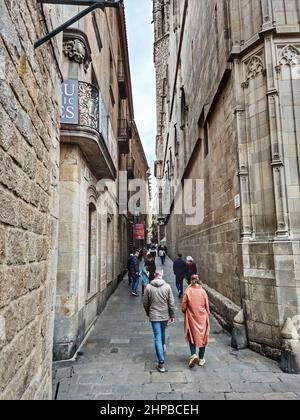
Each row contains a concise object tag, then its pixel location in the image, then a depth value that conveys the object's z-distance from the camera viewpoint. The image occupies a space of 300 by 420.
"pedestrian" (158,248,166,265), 24.95
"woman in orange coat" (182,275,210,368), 5.08
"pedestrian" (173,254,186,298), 11.44
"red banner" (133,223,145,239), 25.83
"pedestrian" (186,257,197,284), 10.84
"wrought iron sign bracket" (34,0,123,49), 2.71
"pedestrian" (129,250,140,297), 12.07
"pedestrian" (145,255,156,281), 11.12
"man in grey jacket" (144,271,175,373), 5.08
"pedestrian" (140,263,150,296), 9.98
